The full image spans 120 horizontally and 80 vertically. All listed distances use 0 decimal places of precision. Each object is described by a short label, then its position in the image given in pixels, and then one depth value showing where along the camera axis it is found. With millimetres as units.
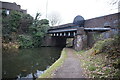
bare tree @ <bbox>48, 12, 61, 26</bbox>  33132
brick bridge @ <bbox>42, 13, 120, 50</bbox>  8920
